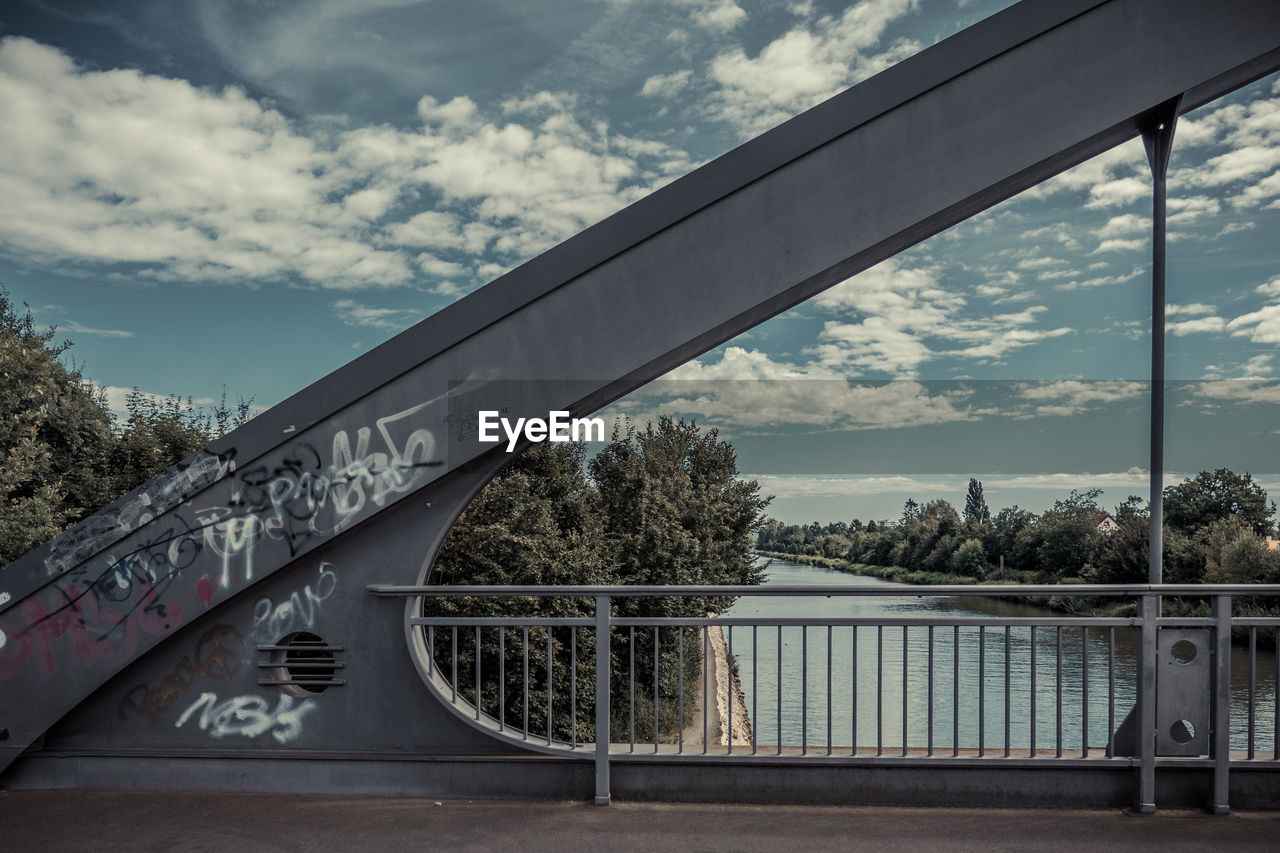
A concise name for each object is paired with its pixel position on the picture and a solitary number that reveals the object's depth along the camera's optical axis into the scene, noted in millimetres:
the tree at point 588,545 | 17078
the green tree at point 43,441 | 12273
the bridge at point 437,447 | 5082
